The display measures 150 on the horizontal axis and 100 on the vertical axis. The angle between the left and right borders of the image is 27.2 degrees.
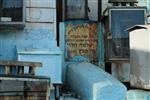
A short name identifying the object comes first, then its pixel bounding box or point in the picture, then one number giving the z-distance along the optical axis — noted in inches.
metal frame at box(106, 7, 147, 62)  255.9
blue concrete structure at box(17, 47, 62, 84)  228.1
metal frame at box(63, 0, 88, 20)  270.7
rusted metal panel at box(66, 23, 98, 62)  265.1
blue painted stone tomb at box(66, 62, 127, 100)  211.8
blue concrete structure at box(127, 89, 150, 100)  154.8
